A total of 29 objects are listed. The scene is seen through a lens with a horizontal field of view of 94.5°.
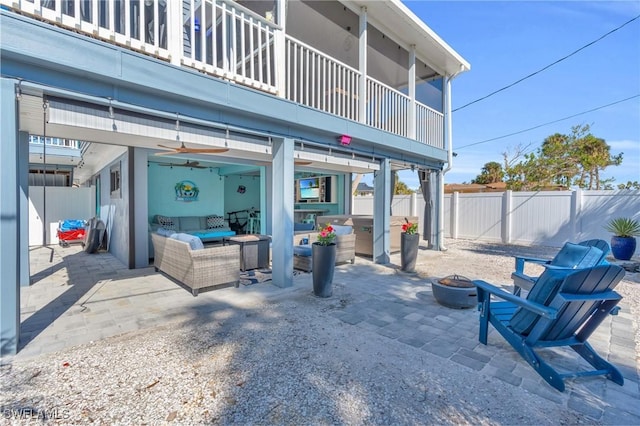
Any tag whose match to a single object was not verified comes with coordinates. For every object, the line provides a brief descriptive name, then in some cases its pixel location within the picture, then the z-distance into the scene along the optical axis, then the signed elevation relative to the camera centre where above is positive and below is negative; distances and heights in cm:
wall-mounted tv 1139 +79
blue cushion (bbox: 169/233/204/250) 445 -50
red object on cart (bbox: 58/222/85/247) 930 -87
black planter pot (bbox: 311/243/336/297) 435 -88
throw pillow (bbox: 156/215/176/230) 741 -33
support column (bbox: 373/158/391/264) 694 -4
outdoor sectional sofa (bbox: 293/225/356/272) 598 -85
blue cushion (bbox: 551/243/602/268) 270 -45
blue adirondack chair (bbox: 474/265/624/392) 223 -86
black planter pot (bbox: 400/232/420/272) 599 -85
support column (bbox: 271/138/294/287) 468 -1
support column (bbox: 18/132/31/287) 416 -2
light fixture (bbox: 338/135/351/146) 562 +132
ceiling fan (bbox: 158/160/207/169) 736 +114
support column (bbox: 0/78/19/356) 253 -8
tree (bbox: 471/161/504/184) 2255 +278
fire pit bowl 388 -113
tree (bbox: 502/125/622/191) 1391 +211
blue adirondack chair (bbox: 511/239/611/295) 256 -45
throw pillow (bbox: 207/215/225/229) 855 -40
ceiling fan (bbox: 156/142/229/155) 477 +96
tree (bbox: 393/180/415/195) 2415 +177
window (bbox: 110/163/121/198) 700 +68
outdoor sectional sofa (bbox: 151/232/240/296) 434 -84
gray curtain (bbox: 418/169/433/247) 880 +35
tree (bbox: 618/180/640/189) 1220 +101
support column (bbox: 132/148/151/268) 616 +10
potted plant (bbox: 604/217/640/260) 709 -72
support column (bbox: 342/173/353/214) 1081 +56
